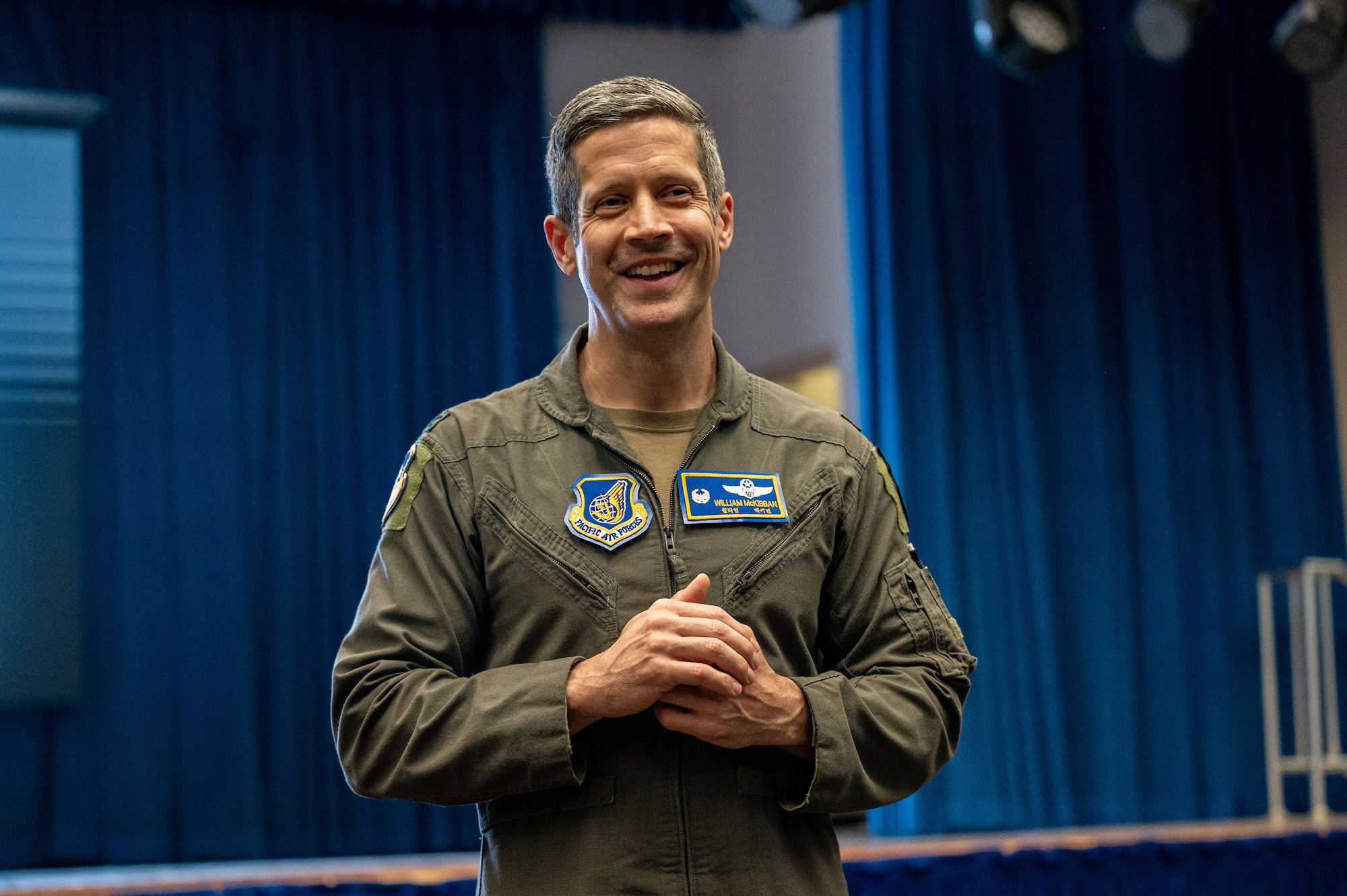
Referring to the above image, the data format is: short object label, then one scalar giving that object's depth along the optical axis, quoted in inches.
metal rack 180.2
